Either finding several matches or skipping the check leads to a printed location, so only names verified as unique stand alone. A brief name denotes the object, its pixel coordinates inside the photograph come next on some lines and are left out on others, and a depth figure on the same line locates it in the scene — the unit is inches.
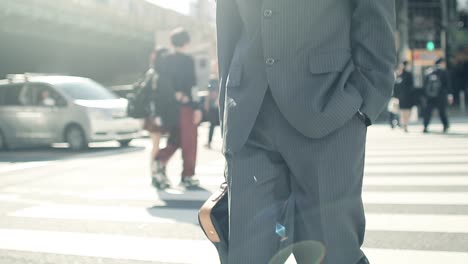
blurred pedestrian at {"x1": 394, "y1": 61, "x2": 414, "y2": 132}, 479.5
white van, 434.6
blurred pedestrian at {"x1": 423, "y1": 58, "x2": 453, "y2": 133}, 449.9
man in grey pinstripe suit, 72.5
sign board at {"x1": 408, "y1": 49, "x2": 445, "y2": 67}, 1131.3
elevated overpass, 1235.2
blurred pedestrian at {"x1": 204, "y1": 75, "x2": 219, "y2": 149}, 411.5
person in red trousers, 227.8
